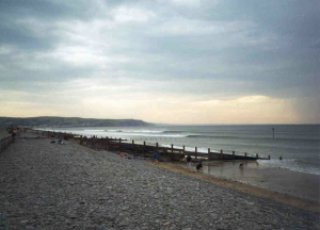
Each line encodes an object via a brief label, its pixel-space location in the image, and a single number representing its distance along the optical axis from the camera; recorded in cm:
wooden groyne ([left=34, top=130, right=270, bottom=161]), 4341
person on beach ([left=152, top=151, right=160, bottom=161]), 4159
